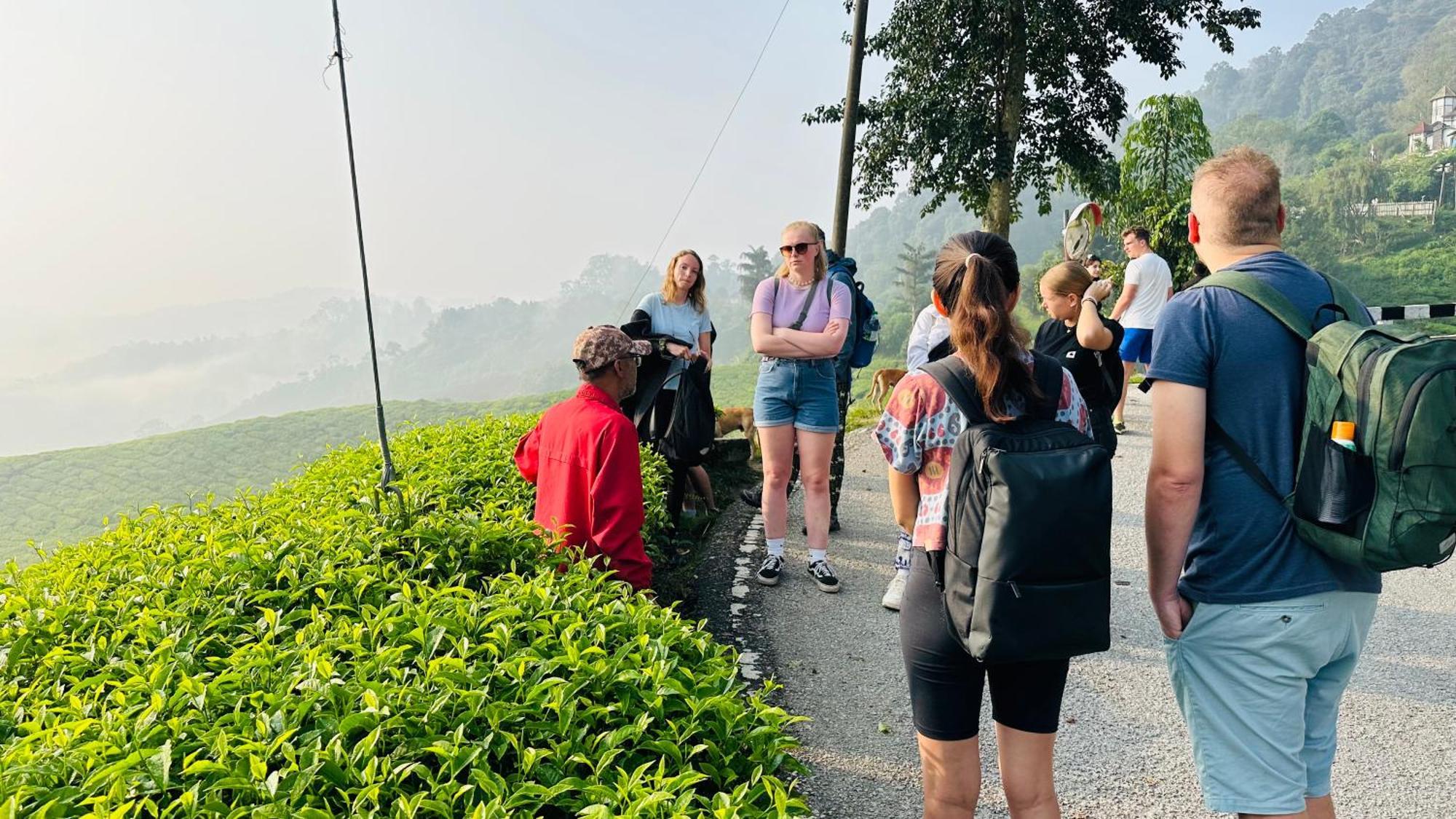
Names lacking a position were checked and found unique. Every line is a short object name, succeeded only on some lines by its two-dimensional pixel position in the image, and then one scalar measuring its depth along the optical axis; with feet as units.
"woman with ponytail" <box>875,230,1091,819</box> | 6.46
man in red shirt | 9.84
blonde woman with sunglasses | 14.29
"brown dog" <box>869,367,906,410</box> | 39.83
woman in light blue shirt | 17.52
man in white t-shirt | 23.30
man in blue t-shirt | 5.92
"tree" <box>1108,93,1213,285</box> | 84.79
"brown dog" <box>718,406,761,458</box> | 27.22
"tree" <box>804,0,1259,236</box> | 51.88
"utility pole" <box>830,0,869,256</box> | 26.68
